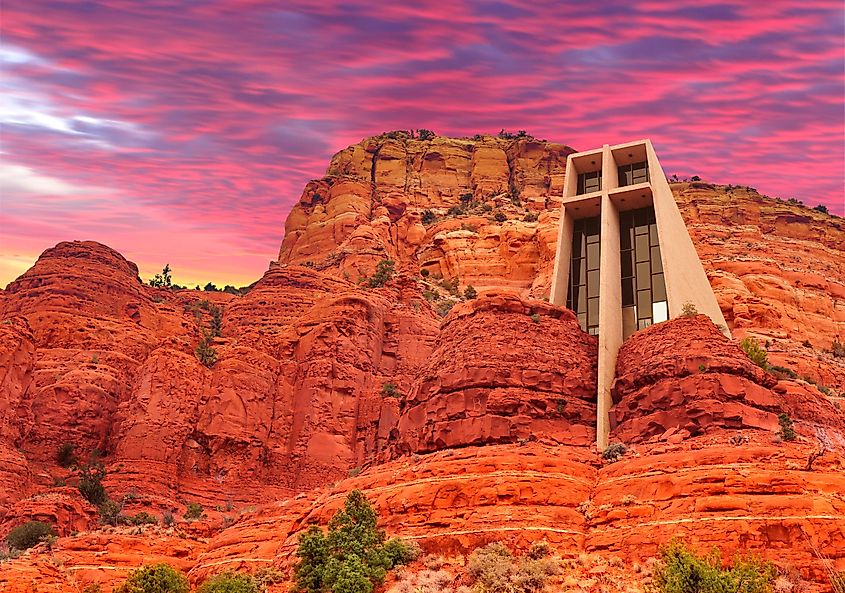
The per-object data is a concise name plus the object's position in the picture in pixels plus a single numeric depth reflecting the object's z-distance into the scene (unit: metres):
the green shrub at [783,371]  48.86
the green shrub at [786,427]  32.41
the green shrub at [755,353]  44.09
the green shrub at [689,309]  41.26
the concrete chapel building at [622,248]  44.56
